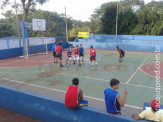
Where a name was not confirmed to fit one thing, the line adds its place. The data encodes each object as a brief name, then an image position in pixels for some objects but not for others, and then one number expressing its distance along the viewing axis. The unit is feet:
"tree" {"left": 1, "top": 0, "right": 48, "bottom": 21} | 104.27
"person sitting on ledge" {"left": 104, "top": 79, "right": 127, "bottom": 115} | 13.46
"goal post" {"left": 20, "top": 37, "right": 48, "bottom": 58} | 71.74
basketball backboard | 68.76
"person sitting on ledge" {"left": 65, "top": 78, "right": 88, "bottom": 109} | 14.84
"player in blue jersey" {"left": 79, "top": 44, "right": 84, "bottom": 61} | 49.93
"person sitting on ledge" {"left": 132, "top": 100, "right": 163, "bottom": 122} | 12.32
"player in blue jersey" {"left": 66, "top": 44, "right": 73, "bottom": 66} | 46.91
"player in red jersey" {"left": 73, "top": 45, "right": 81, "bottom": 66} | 48.66
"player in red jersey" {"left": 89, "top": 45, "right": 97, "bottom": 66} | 46.50
